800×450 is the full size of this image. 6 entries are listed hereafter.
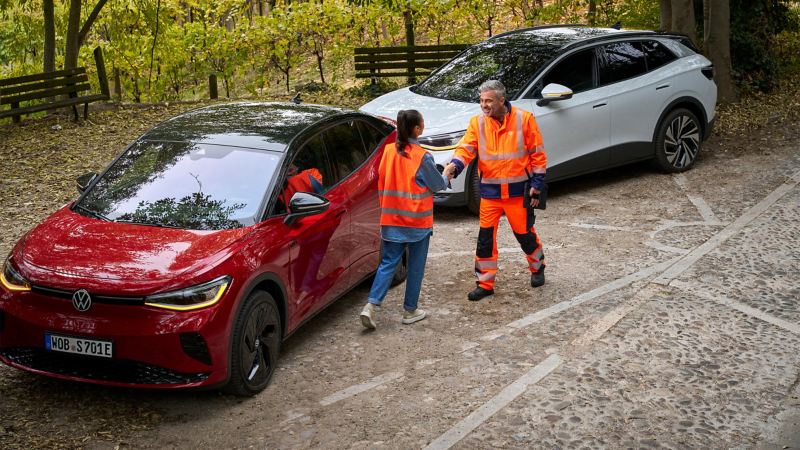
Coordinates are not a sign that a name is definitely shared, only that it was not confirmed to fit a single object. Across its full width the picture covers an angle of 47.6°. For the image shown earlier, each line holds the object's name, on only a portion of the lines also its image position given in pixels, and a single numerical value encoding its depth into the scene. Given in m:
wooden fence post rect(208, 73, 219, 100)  21.39
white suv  10.33
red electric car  5.42
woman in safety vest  6.86
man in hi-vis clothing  7.53
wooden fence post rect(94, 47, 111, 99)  16.98
